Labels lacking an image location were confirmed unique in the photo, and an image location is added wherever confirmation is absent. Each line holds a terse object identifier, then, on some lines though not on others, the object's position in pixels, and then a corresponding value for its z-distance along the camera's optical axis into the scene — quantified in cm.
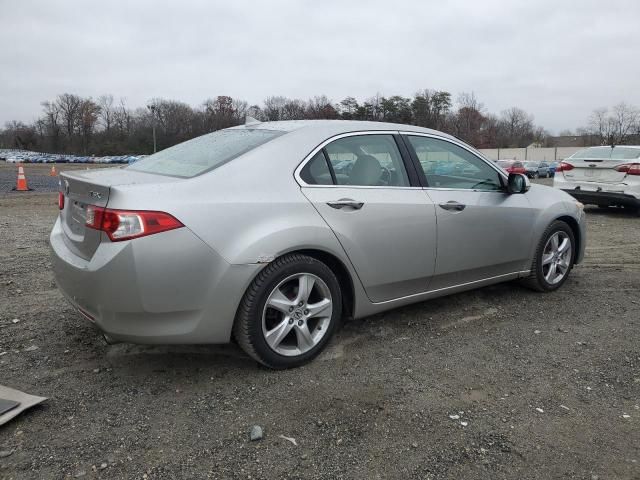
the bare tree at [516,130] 9719
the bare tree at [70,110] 10031
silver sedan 262
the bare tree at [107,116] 10175
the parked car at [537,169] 3709
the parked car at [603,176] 933
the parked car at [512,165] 3017
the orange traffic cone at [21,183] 1634
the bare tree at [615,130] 8271
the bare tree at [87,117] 9912
